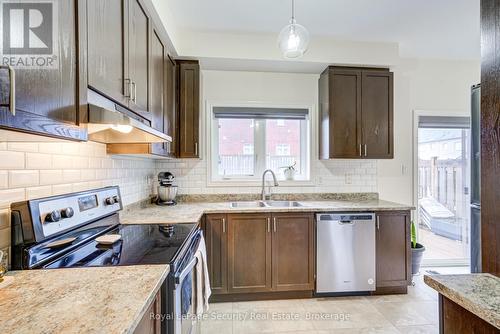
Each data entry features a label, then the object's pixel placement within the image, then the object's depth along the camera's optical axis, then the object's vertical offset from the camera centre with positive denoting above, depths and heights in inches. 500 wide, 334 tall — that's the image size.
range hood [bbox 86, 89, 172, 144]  40.1 +8.0
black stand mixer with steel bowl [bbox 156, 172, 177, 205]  107.0 -9.0
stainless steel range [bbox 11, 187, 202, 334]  41.8 -15.3
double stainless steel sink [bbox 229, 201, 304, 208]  115.4 -16.0
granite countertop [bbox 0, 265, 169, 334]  26.1 -15.4
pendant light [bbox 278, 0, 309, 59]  72.6 +35.9
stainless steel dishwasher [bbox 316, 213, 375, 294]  100.9 -32.3
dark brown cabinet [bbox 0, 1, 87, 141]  25.6 +8.7
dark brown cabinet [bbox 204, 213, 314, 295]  98.0 -31.5
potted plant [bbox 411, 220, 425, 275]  118.6 -39.6
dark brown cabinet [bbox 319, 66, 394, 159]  113.6 +23.6
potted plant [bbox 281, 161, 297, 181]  126.6 -2.5
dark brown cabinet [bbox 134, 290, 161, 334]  33.1 -20.5
